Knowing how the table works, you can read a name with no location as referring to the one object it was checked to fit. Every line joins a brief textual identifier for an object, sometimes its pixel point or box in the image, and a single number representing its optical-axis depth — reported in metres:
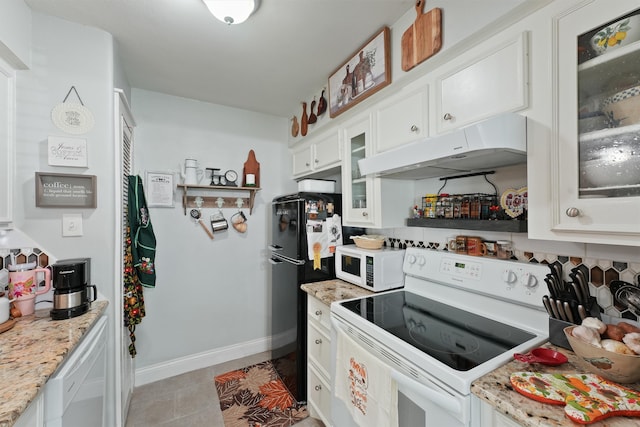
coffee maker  1.33
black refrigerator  2.01
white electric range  0.92
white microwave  1.71
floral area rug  1.87
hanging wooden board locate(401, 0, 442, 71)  1.27
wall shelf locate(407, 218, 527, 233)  1.17
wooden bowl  0.76
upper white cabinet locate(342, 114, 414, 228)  1.75
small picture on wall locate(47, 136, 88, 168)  1.48
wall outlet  1.52
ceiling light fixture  1.30
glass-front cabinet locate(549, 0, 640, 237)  0.79
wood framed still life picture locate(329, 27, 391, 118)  1.58
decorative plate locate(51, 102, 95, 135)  1.50
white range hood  0.96
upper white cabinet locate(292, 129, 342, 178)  2.12
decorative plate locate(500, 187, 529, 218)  1.26
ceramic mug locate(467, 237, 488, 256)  1.45
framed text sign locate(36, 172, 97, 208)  1.47
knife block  1.00
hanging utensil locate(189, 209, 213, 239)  2.52
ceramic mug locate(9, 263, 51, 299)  1.35
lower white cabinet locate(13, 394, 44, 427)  0.82
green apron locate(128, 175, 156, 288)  1.96
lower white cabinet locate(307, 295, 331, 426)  1.67
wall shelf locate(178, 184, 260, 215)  2.47
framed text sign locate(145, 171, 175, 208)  2.35
